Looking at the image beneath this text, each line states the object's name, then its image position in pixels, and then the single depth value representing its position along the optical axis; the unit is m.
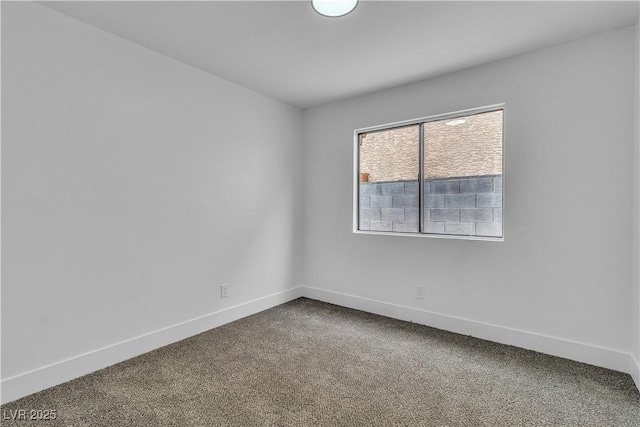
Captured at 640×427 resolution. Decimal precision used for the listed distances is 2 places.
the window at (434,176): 2.87
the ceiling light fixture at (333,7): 1.91
